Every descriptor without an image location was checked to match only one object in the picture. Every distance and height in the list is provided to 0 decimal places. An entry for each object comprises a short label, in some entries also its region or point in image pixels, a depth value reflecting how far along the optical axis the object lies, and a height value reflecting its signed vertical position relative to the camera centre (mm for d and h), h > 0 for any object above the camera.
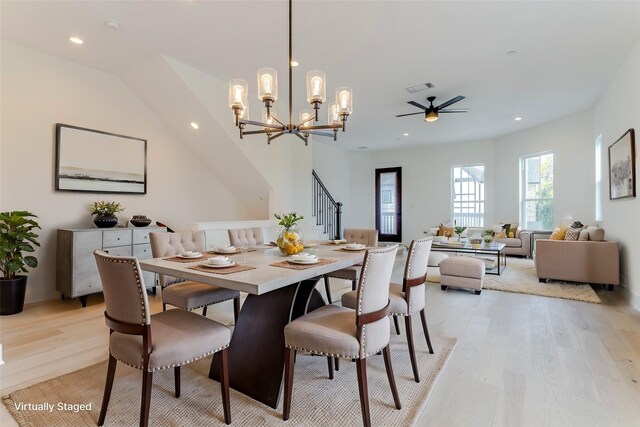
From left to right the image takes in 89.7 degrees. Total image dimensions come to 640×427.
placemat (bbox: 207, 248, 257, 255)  2594 -308
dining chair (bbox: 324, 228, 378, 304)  3466 -255
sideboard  3557 -460
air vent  4586 +1876
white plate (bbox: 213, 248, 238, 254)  2603 -294
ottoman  4216 -769
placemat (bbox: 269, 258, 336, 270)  1984 -319
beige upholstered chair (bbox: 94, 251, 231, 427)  1524 -626
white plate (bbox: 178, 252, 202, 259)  2358 -306
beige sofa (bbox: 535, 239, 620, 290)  4273 -629
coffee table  5191 -539
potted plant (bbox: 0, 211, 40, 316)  3273 -459
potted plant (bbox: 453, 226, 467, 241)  6261 -281
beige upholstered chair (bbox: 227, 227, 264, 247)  3234 -232
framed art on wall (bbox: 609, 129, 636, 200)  3744 +628
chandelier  2363 +903
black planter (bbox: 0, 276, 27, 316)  3316 -847
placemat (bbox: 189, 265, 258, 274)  1851 -324
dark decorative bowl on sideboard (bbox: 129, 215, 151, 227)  4262 -87
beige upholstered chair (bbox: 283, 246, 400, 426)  1671 -628
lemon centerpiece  2430 -181
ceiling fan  4949 +1637
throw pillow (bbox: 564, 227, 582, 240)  4871 -269
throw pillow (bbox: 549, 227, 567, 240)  5277 -297
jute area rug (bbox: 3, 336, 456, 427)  1719 -1090
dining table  1813 -632
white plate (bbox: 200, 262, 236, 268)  1976 -313
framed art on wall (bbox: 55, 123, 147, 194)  3945 +704
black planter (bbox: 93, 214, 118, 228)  3945 -83
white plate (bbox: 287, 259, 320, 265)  2079 -301
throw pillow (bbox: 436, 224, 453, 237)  7848 -380
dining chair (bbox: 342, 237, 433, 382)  2240 -573
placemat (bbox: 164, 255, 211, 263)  2260 -319
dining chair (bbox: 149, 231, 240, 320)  2492 -595
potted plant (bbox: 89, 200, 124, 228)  3957 +16
